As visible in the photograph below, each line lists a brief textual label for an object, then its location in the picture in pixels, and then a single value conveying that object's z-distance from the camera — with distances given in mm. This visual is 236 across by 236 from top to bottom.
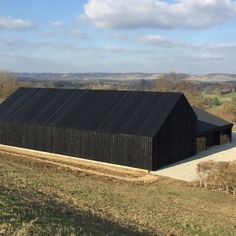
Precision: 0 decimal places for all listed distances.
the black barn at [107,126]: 21615
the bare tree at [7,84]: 61746
